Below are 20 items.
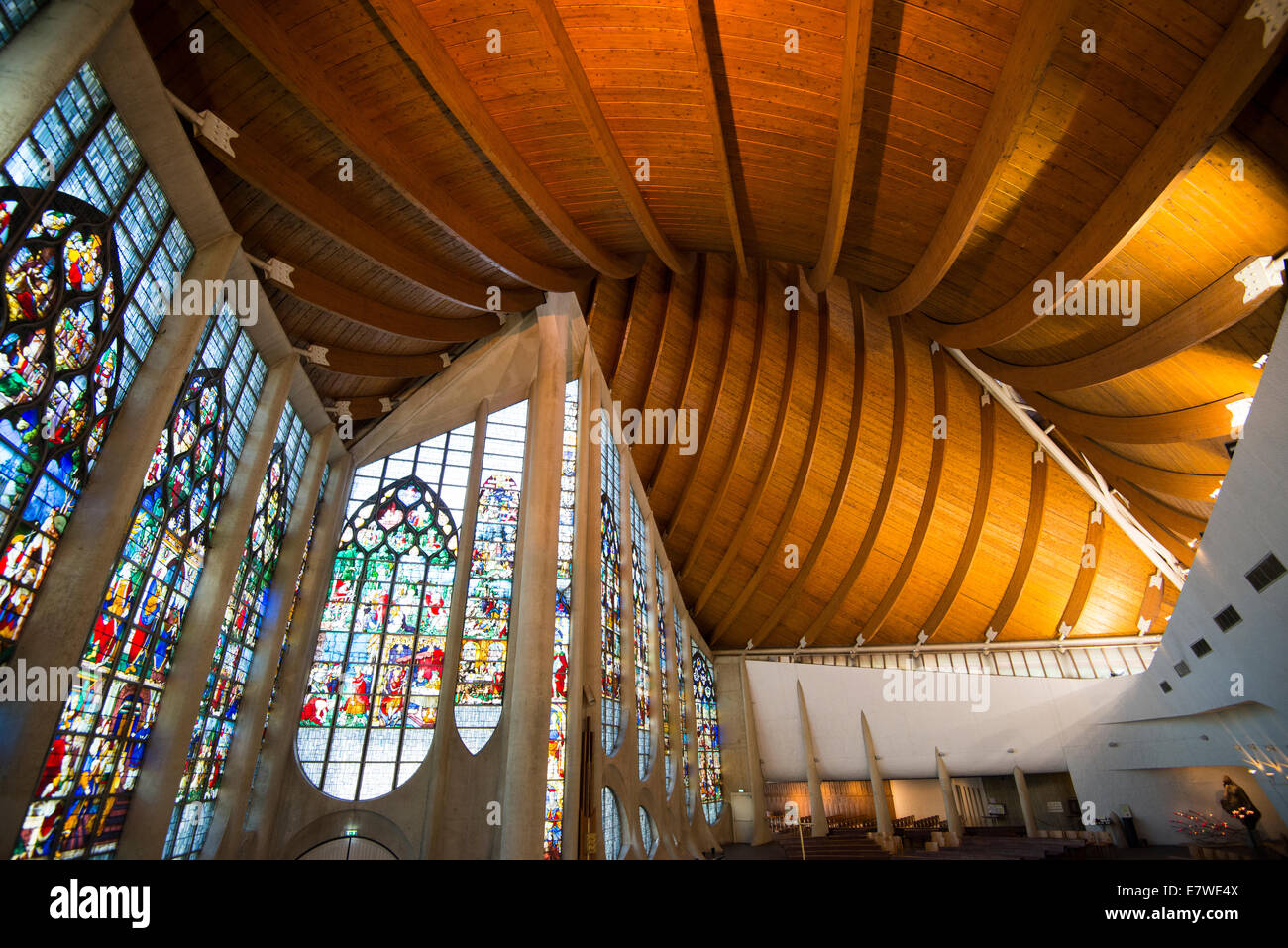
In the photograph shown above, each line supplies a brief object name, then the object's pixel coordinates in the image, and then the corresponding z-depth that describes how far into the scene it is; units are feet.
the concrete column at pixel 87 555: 17.65
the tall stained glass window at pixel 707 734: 72.18
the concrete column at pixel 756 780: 73.10
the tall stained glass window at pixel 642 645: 56.20
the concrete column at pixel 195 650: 24.66
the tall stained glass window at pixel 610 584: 47.60
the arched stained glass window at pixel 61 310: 17.38
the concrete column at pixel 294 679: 34.14
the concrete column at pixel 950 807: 64.23
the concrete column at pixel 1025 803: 62.36
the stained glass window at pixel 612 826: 44.00
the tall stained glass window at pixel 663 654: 60.44
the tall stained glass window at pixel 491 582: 38.63
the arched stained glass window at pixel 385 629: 36.88
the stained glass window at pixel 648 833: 51.24
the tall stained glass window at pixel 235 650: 29.86
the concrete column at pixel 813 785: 68.90
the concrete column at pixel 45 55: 15.10
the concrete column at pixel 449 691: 35.24
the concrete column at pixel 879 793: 66.08
